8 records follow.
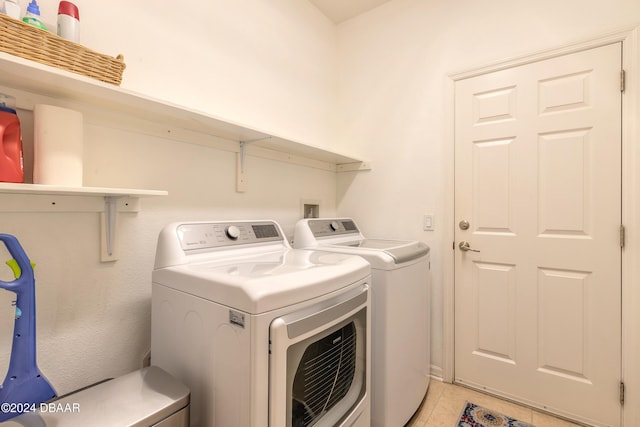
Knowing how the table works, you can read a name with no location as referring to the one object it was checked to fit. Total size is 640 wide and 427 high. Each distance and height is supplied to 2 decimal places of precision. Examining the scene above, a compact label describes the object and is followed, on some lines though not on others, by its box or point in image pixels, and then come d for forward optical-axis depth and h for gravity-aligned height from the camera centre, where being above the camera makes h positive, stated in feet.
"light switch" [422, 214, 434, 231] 6.90 -0.25
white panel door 5.22 -0.43
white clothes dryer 2.67 -1.25
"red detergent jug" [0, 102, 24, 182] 2.80 +0.65
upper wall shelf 2.88 +1.39
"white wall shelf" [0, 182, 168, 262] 2.97 +0.12
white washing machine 4.54 -1.82
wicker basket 2.62 +1.60
